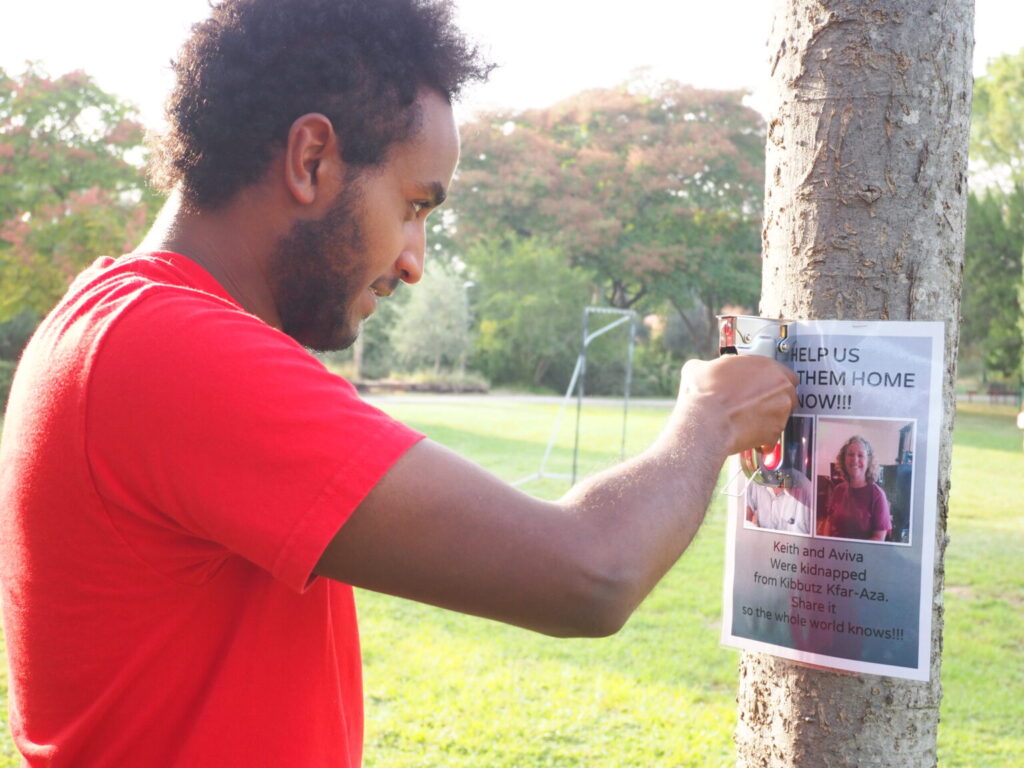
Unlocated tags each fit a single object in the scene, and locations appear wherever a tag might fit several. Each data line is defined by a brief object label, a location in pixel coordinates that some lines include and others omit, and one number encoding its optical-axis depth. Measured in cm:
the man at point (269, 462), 103
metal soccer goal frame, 1122
